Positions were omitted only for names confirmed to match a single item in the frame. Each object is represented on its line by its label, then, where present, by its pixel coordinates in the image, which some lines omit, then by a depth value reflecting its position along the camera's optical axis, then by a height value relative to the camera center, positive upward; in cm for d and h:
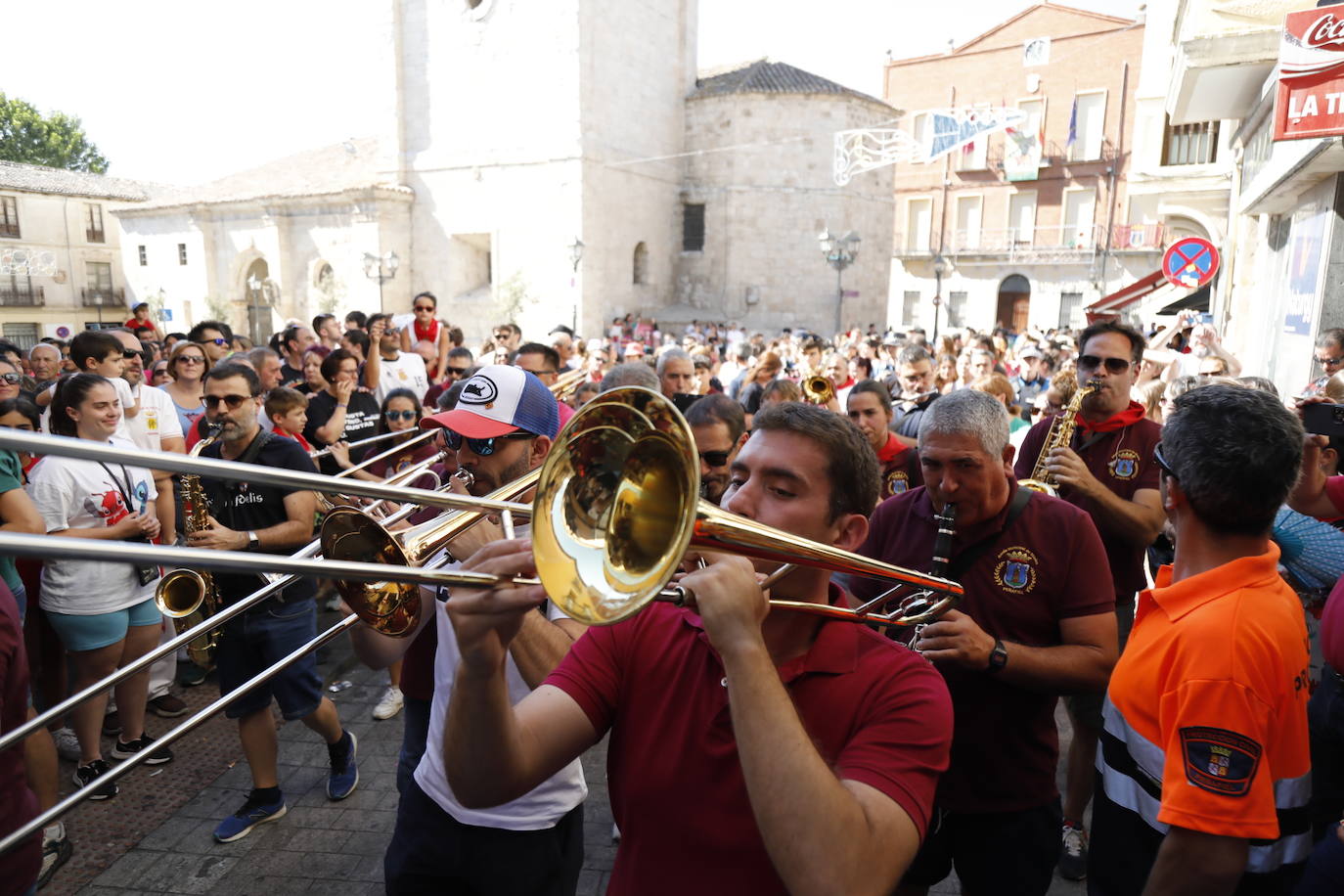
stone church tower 2580 +495
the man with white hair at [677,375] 617 -56
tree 4269 +792
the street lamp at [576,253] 2406 +132
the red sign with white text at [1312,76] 553 +162
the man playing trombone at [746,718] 131 -77
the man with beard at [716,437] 407 -68
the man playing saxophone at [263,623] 371 -150
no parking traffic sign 830 +48
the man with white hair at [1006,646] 241 -100
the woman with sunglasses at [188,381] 629 -70
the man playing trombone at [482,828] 221 -145
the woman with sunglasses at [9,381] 518 -60
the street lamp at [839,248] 1886 +128
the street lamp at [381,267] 2588 +87
